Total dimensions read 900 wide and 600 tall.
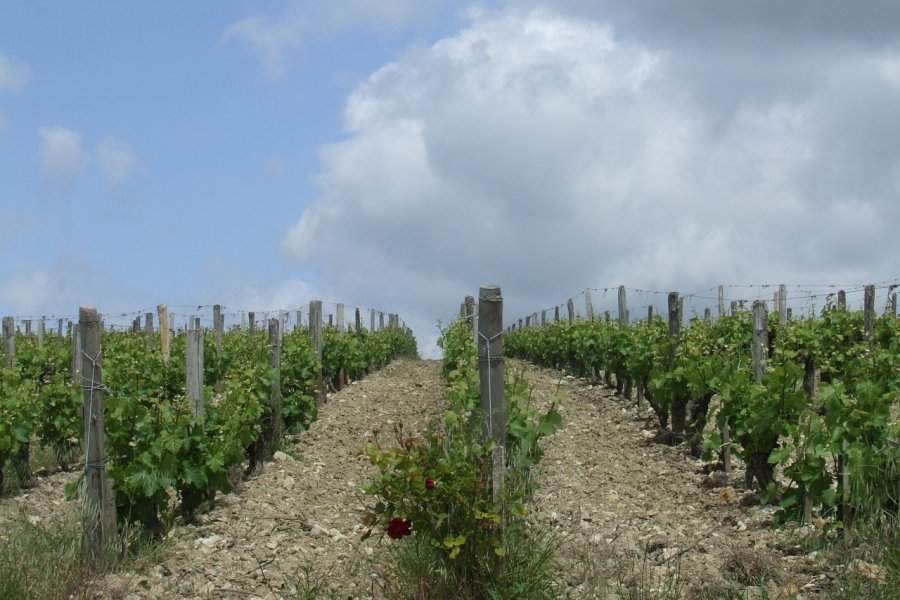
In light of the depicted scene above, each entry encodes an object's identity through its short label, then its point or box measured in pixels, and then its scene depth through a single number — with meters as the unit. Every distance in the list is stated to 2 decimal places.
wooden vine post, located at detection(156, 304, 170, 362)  15.38
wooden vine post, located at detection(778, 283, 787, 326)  19.27
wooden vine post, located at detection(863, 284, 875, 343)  13.69
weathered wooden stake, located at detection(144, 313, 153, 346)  19.55
